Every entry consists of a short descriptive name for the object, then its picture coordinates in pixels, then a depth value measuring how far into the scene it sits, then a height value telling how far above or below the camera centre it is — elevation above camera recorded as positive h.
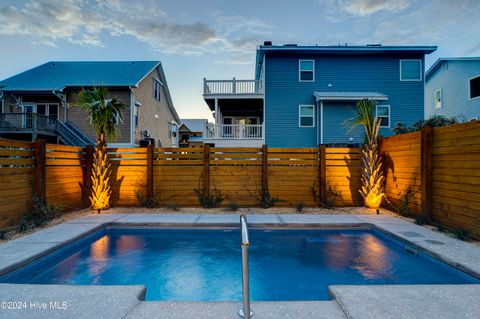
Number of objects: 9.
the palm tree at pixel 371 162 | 8.22 -0.01
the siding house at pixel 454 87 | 17.14 +5.74
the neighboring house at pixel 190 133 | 35.11 +4.51
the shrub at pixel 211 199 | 8.52 -1.31
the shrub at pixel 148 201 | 8.45 -1.37
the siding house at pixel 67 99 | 15.84 +4.39
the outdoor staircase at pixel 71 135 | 16.09 +1.67
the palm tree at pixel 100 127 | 7.91 +1.09
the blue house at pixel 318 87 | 16.19 +4.98
